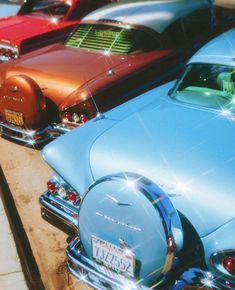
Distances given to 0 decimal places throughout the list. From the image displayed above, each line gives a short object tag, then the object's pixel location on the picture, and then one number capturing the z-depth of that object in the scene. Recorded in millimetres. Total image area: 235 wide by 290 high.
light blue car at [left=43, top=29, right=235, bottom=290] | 2623
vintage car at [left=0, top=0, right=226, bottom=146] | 5180
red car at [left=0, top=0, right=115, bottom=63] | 7156
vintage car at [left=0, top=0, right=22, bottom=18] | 9147
